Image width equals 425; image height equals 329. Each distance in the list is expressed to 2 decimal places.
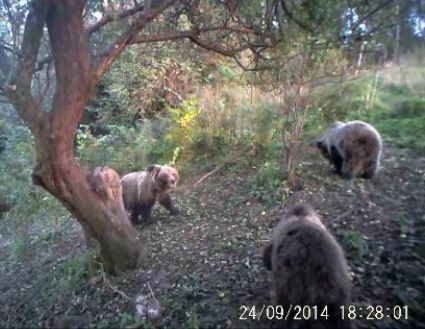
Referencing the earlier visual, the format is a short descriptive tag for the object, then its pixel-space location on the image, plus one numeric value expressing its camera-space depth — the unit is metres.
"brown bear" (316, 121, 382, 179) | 7.23
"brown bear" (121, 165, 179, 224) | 7.31
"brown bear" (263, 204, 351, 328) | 3.38
